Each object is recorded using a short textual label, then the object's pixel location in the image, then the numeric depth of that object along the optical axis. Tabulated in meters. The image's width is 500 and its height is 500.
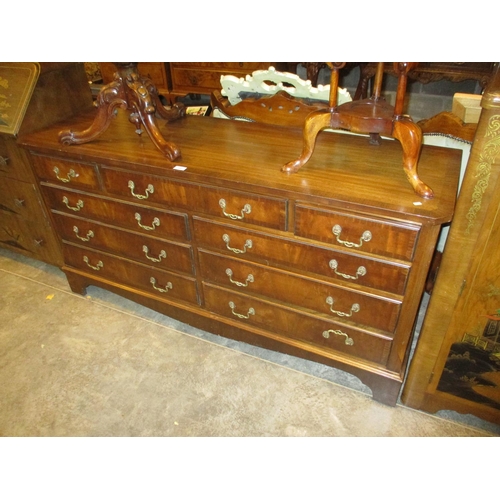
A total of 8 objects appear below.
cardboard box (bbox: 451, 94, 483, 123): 1.82
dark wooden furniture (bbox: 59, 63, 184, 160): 1.77
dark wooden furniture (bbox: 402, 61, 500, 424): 1.22
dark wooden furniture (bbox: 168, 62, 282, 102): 4.00
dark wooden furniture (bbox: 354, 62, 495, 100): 3.49
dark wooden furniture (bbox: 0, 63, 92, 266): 2.07
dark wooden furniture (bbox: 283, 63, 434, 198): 1.39
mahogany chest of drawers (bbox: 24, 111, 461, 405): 1.48
